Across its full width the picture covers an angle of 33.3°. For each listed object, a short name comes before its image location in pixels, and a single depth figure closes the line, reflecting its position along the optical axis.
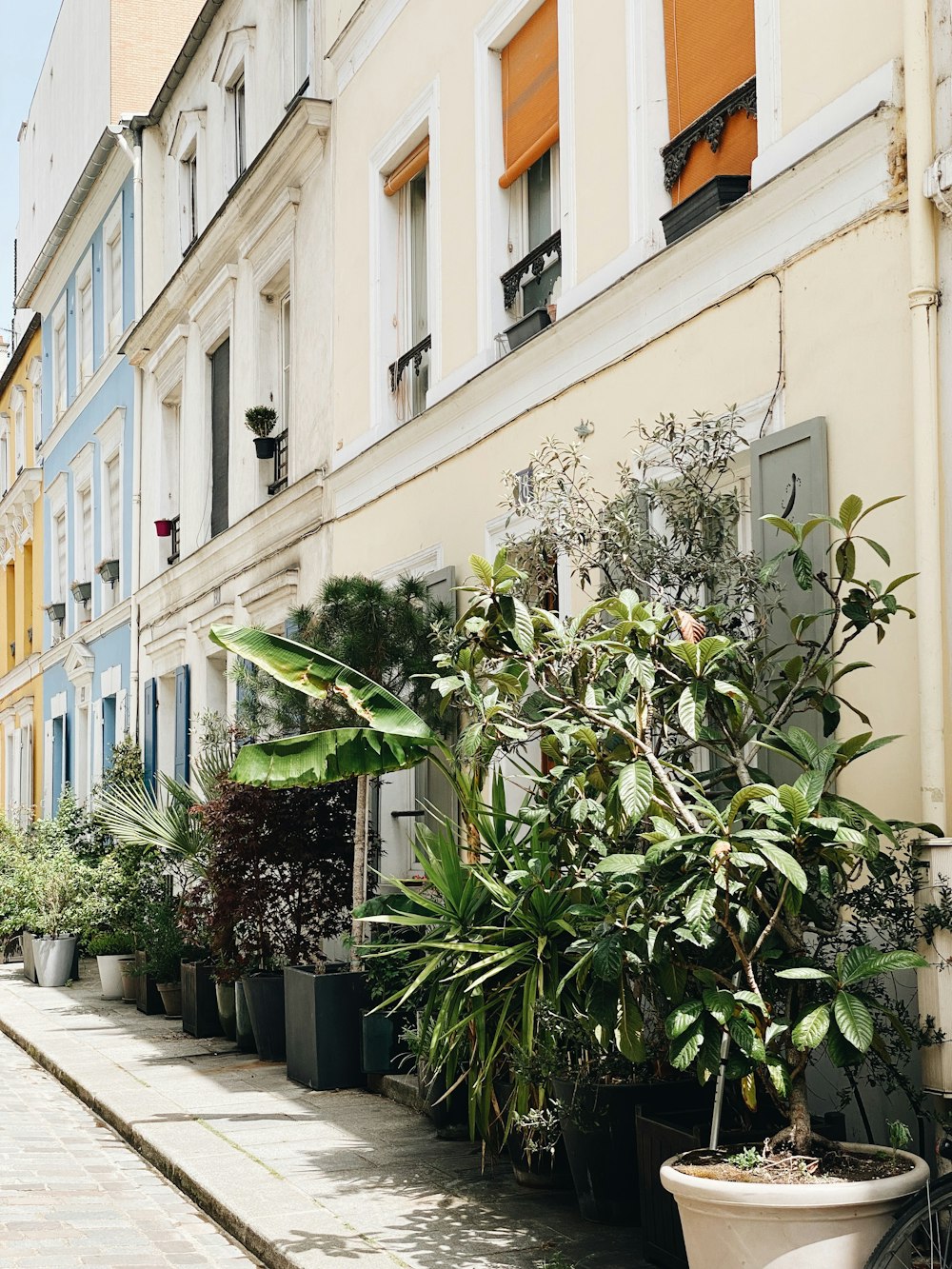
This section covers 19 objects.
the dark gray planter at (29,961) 16.25
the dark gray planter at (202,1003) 11.77
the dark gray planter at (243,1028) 11.06
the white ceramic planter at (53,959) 15.80
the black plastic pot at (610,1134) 6.06
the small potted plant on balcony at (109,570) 20.55
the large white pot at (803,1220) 4.63
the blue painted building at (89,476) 20.19
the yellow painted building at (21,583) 26.42
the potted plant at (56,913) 15.75
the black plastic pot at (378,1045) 9.12
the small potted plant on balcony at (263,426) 14.30
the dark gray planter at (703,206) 7.38
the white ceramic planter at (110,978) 14.77
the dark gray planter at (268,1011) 10.41
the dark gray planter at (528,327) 9.32
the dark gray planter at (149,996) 13.38
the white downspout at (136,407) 19.06
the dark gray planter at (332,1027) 9.22
